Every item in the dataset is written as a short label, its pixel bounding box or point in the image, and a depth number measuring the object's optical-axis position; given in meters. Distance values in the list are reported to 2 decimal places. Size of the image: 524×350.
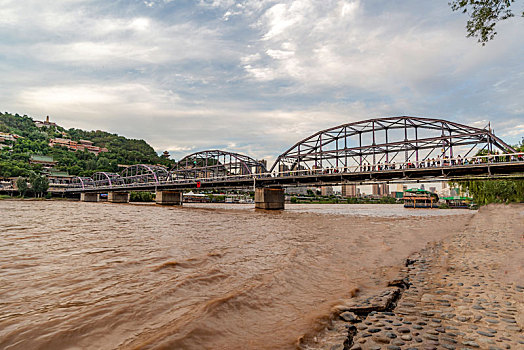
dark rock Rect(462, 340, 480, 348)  3.64
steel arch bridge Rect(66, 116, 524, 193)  37.78
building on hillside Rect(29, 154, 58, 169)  177.25
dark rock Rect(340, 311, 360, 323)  4.86
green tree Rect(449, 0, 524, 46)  10.91
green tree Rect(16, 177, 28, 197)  112.62
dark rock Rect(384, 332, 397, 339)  4.00
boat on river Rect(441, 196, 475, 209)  106.79
